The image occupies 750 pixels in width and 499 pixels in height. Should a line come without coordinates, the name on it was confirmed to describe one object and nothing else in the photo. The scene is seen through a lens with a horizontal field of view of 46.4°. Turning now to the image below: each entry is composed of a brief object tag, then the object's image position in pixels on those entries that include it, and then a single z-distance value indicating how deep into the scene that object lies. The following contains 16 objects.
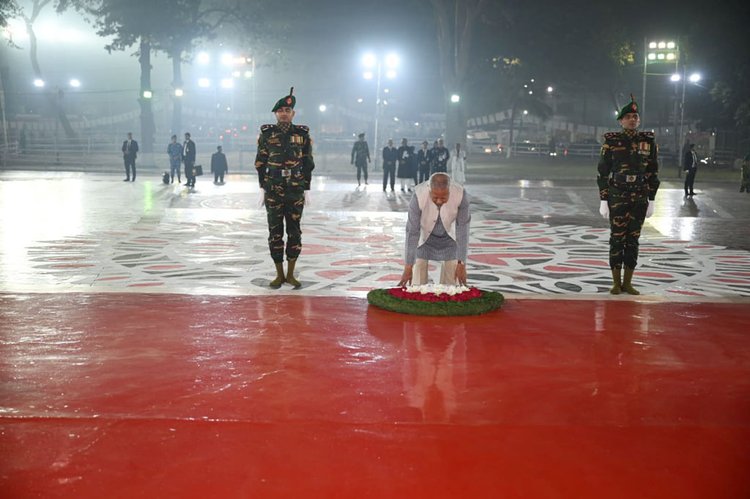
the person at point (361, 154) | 27.55
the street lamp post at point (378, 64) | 42.28
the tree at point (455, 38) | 37.72
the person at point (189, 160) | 26.95
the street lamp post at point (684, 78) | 44.31
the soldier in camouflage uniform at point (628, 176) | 8.42
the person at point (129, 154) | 29.97
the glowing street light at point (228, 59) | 55.97
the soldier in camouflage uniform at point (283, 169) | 8.68
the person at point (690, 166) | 24.67
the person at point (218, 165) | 28.97
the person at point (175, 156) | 28.71
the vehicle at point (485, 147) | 62.31
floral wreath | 7.28
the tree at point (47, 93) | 52.19
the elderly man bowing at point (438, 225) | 7.49
